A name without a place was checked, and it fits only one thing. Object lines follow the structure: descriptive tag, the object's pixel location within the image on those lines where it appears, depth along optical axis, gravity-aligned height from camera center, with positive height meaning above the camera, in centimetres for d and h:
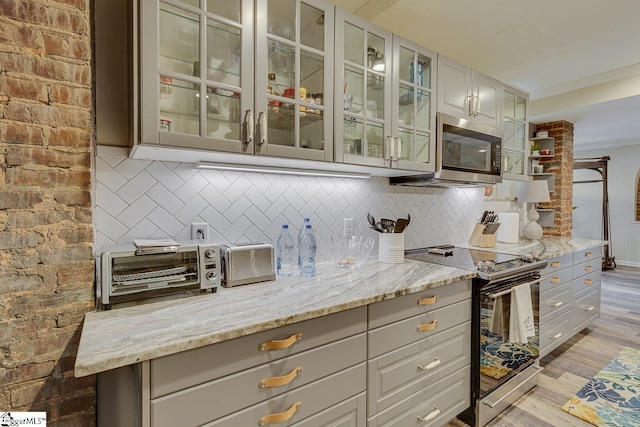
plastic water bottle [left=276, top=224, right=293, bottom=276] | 177 -24
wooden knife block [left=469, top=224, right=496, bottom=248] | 282 -26
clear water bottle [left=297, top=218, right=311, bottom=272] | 181 -13
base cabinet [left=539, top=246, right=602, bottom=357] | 246 -76
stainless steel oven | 182 -74
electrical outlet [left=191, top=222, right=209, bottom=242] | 156 -11
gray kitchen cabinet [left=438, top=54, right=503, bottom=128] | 217 +88
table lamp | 339 +16
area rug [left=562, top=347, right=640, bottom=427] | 191 -127
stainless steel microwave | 213 +44
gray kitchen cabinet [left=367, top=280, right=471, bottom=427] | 141 -74
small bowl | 206 -26
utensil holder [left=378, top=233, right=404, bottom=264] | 205 -25
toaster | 144 -26
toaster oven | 113 -25
